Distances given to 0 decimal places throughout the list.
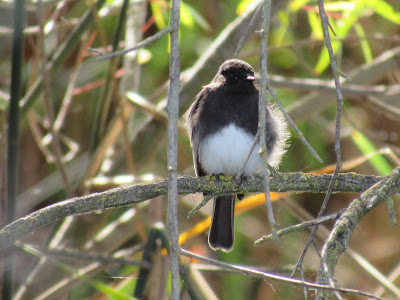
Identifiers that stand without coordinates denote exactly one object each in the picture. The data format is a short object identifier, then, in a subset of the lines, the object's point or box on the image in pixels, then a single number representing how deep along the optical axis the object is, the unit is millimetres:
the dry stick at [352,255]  5492
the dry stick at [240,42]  3086
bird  5637
